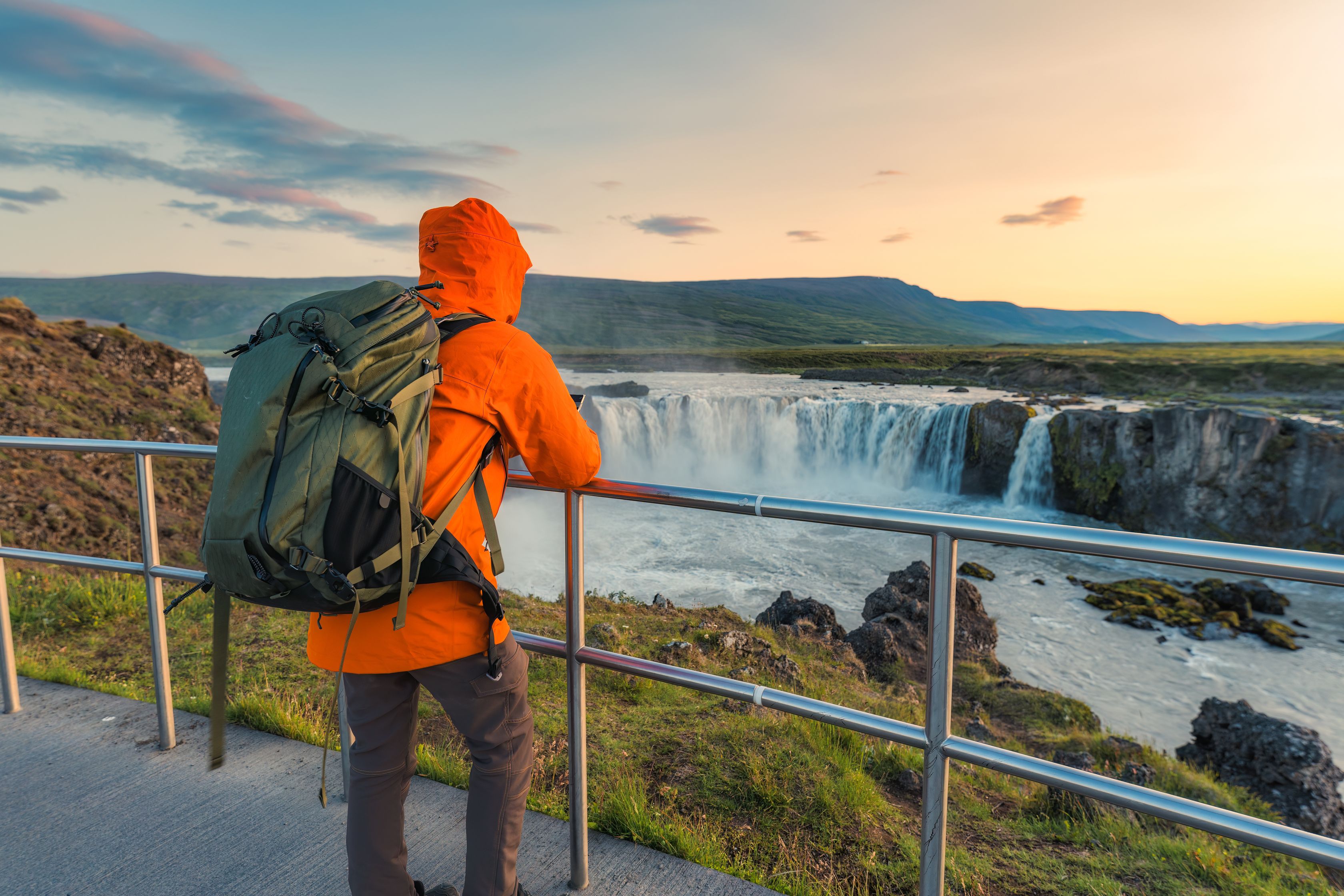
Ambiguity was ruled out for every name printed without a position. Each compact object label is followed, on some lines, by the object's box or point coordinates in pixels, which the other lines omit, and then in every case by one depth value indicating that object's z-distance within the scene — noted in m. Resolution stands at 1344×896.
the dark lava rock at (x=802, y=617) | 10.06
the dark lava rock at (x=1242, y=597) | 16.00
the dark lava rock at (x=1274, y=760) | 6.85
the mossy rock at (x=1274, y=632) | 14.66
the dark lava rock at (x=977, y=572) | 17.59
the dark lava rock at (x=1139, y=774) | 5.71
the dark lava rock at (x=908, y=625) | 9.45
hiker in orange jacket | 1.57
